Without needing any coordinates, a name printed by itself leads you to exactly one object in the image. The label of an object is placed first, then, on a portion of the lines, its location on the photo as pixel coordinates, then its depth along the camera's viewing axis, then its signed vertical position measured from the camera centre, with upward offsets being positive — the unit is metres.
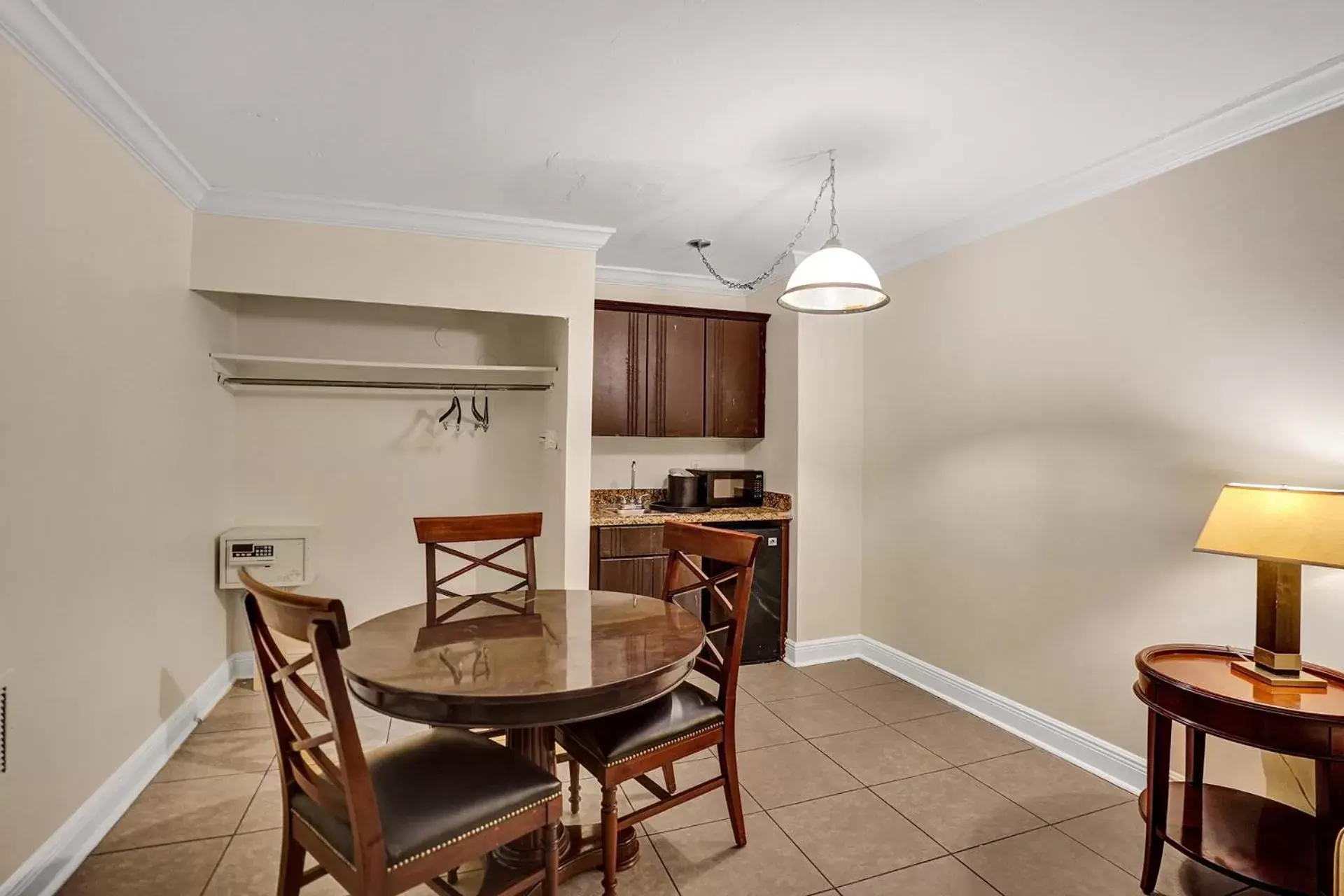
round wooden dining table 1.60 -0.59
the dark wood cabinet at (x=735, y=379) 4.43 +0.45
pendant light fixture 2.37 +0.61
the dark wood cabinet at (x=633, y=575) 3.89 -0.75
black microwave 4.48 -0.28
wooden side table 1.73 -0.92
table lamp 1.81 -0.25
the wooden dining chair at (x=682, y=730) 1.95 -0.87
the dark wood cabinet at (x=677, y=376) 4.29 +0.45
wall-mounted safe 3.48 -0.59
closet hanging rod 3.70 +0.33
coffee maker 4.30 -0.30
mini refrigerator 4.14 -0.94
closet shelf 3.55 +0.39
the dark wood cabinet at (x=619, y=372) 4.16 +0.45
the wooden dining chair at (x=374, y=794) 1.41 -0.84
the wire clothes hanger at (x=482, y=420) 4.11 +0.14
